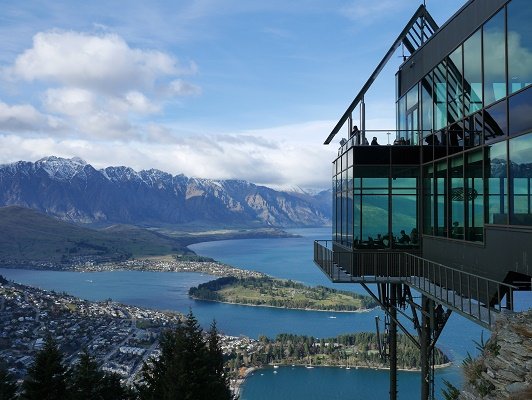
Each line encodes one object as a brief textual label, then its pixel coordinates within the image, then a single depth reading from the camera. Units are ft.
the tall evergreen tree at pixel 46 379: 69.00
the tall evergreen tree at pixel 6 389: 74.79
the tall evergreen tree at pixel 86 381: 75.15
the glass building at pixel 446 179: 37.22
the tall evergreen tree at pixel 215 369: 76.55
